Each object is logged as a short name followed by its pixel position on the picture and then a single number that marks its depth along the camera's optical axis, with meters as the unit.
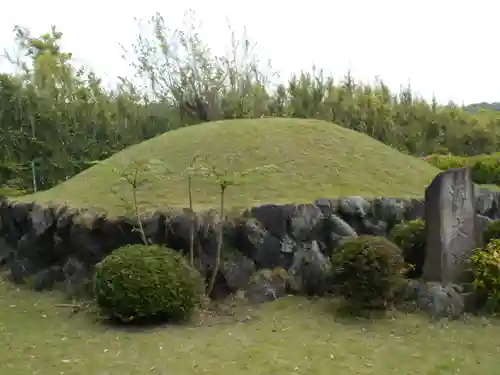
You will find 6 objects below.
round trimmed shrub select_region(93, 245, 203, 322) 6.61
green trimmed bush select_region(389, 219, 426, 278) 7.93
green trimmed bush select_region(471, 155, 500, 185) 15.16
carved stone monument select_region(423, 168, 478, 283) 7.27
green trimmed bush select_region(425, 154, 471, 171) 15.68
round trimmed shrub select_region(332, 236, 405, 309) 6.79
